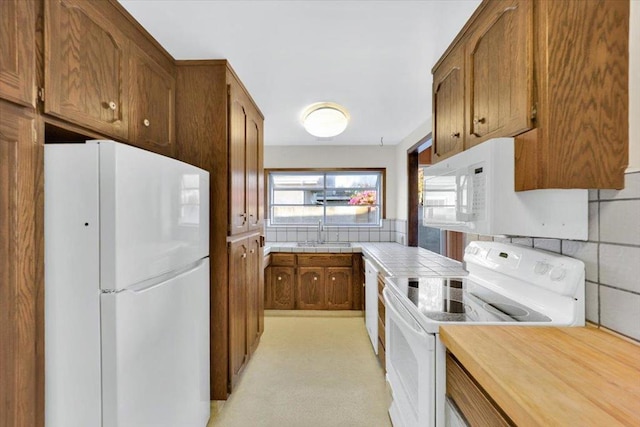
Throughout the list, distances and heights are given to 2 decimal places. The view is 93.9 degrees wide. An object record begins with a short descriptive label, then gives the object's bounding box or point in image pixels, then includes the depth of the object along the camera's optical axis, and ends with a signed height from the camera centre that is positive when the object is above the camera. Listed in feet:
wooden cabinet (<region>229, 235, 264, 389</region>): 6.34 -2.24
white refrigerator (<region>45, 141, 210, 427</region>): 3.12 -0.81
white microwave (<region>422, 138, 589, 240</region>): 3.50 +0.10
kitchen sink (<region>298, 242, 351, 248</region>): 13.11 -1.45
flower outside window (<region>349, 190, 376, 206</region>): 13.83 +0.62
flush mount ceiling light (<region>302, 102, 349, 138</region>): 8.90 +2.83
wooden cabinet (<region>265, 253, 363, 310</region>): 11.79 -2.80
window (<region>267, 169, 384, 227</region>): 13.84 +0.67
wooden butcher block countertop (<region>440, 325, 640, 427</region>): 2.02 -1.34
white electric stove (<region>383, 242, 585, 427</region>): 3.53 -1.36
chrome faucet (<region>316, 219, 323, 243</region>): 13.43 -0.93
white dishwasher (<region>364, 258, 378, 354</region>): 8.32 -2.72
